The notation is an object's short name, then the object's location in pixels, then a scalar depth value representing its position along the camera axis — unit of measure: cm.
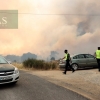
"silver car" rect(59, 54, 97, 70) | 1838
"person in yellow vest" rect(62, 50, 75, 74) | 1581
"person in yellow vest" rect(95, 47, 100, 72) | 1583
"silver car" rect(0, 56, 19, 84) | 910
